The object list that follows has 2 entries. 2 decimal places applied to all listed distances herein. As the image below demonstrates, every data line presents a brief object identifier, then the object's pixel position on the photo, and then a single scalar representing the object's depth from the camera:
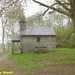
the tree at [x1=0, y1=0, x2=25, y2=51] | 7.56
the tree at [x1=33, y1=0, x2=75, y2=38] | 7.88
